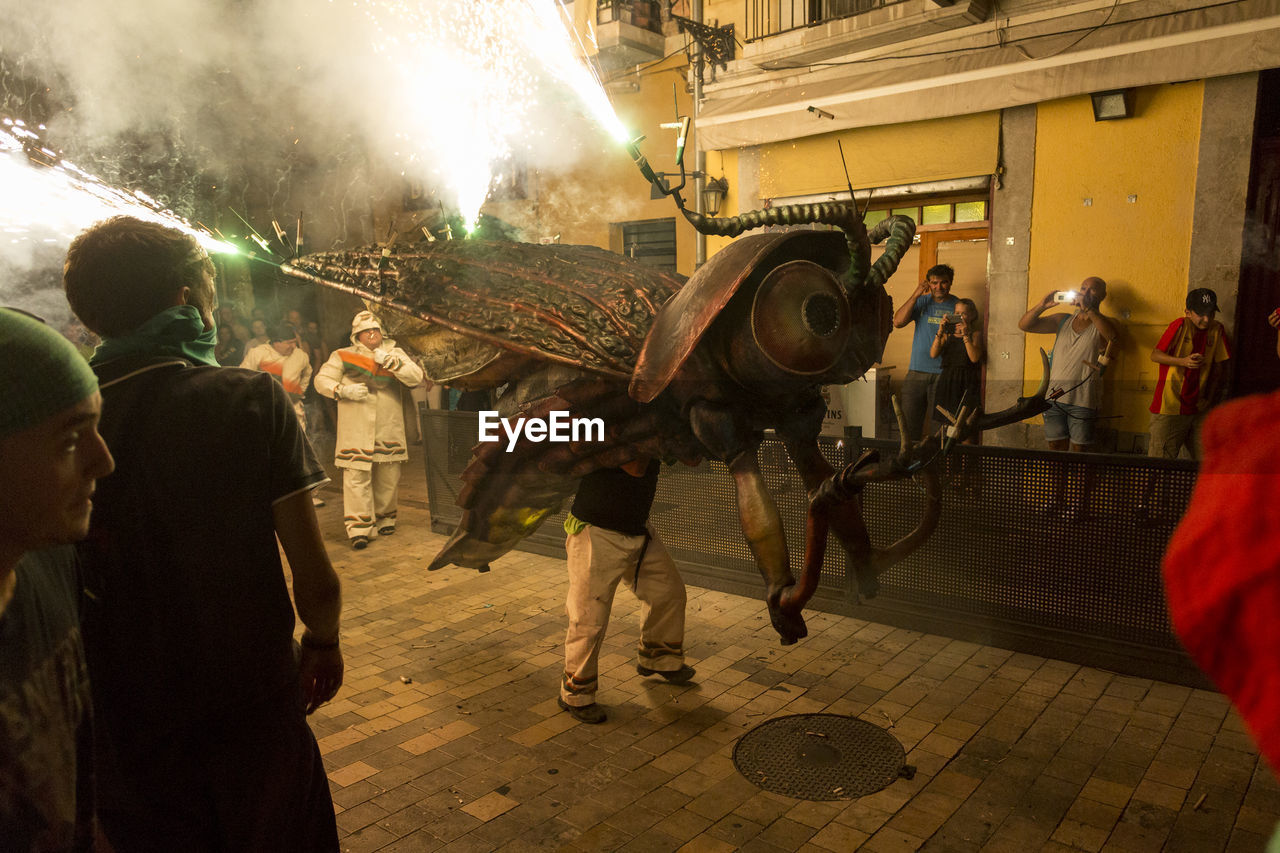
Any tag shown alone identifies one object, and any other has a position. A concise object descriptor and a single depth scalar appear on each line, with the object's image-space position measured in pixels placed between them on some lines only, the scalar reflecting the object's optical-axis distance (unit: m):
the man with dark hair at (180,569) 1.82
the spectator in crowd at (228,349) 8.73
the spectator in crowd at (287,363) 7.74
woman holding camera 6.57
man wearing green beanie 1.19
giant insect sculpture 2.41
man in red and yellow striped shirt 5.35
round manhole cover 3.33
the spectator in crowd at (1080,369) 6.35
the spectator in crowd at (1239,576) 0.73
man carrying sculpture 3.93
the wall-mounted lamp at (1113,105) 7.00
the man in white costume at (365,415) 6.96
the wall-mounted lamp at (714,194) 9.98
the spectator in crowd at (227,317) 8.72
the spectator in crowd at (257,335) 8.58
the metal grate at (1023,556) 4.18
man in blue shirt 6.85
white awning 6.35
